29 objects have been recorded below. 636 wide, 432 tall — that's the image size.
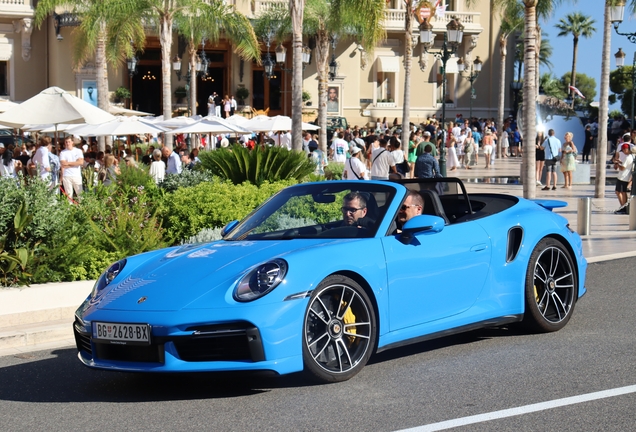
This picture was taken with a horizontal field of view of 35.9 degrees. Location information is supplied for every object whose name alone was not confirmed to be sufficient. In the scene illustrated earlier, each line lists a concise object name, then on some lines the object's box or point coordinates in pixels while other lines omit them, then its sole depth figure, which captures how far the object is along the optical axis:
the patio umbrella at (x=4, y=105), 28.70
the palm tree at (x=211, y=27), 39.94
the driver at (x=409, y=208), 7.79
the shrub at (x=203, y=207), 13.33
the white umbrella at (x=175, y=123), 32.59
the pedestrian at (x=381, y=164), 22.62
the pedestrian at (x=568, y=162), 30.64
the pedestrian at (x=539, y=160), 30.67
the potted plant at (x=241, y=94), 59.66
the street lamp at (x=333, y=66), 54.78
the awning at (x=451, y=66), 64.81
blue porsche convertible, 6.21
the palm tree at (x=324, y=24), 30.52
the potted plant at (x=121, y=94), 56.00
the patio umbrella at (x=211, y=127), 30.08
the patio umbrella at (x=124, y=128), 28.37
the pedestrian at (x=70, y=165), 21.22
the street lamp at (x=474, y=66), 52.69
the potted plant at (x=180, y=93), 56.71
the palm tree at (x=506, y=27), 52.23
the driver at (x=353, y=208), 7.49
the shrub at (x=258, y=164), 15.95
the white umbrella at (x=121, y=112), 40.22
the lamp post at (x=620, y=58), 47.47
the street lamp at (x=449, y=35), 30.75
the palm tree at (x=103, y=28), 33.56
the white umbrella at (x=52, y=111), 21.16
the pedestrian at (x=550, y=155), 30.19
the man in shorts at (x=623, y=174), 21.52
